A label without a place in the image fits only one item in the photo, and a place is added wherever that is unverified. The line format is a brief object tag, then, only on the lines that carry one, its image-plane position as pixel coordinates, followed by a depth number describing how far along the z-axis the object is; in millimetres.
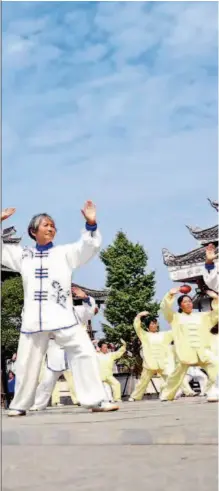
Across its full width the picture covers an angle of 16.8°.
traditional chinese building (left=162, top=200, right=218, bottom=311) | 30391
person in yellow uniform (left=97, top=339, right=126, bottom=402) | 14062
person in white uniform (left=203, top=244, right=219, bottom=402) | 8392
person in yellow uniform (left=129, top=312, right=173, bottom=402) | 12789
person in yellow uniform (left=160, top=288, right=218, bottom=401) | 9641
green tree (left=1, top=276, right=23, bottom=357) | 25344
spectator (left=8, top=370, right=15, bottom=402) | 19958
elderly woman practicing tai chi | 7160
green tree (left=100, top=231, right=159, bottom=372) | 28641
